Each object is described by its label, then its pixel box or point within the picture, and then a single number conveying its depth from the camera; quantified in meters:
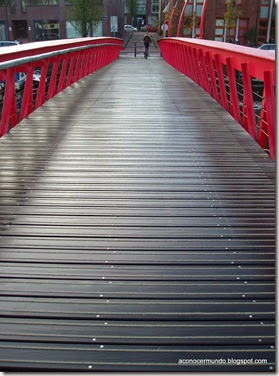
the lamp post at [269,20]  43.21
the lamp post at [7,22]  46.30
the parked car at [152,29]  76.81
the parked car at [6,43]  28.36
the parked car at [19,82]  15.90
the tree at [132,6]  75.69
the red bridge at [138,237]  2.17
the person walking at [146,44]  29.29
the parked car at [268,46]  30.91
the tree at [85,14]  38.19
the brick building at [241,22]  43.22
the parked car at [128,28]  73.00
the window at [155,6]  85.29
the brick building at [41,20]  46.97
